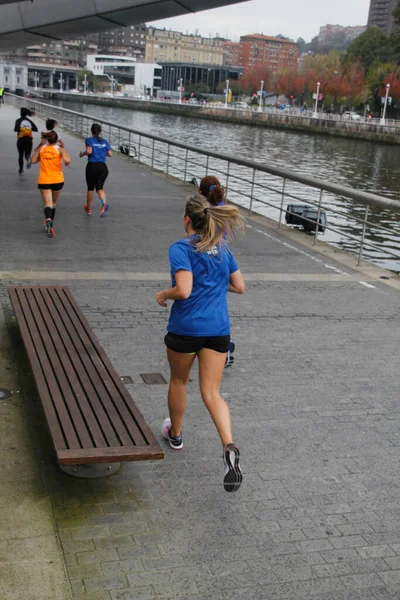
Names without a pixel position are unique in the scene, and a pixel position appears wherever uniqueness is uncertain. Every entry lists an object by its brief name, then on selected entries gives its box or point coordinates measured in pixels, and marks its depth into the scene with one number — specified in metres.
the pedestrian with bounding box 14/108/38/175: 19.19
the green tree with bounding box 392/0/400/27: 118.86
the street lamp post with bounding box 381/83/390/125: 102.61
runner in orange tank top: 11.44
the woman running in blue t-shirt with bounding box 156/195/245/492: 4.29
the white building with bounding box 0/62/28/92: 193.98
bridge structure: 17.38
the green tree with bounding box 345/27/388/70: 136.62
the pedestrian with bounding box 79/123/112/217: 13.52
